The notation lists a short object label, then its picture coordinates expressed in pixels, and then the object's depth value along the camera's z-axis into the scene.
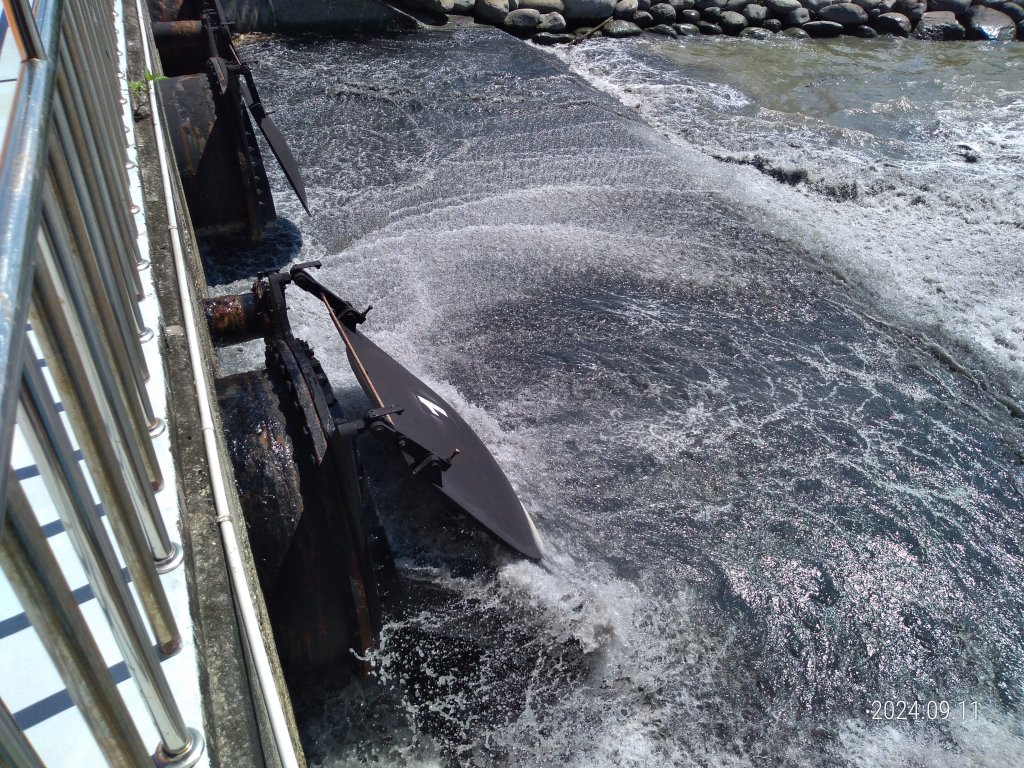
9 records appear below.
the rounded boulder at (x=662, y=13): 14.38
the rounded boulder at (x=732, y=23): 14.54
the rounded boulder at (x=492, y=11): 13.11
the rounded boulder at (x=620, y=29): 13.77
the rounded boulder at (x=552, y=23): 13.35
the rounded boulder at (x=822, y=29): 14.81
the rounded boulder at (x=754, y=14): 14.87
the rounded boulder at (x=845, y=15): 15.01
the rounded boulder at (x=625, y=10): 14.14
